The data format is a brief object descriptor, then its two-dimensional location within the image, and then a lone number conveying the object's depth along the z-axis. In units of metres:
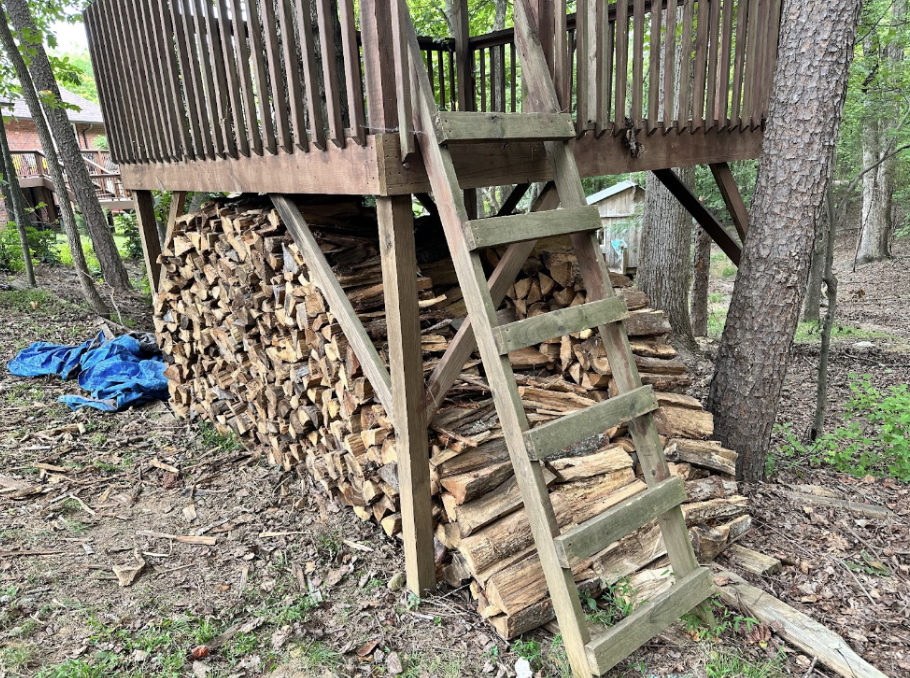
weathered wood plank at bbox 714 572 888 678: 2.31
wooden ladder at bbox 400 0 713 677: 2.10
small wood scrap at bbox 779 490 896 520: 3.39
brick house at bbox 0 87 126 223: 16.23
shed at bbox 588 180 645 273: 14.77
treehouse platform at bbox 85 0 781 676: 2.21
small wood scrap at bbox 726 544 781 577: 2.90
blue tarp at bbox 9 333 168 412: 5.44
